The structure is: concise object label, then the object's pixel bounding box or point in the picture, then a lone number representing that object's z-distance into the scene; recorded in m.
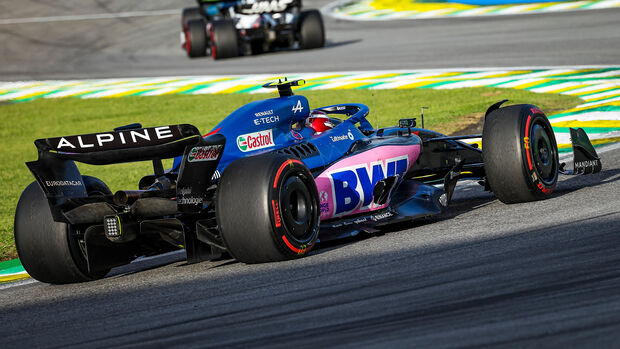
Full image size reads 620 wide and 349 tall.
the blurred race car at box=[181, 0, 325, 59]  47.34
